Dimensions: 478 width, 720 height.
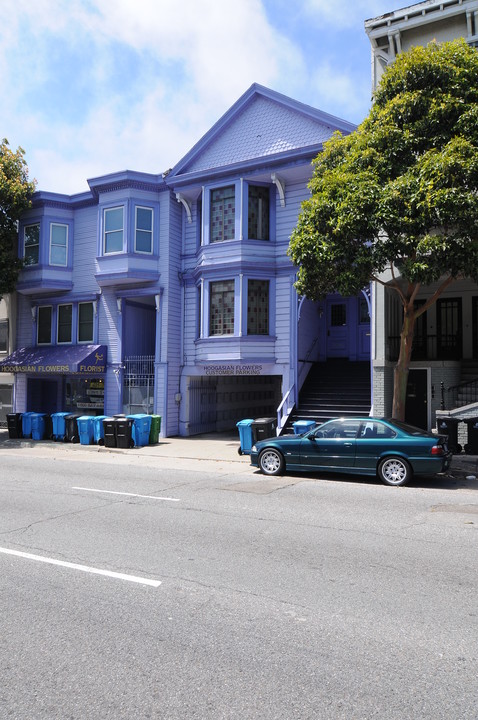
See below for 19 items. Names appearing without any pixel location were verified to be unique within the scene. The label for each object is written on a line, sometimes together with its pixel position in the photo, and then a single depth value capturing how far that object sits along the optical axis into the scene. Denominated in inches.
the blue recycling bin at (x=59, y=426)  773.3
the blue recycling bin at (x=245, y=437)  599.5
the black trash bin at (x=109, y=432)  690.8
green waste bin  722.2
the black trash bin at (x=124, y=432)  684.1
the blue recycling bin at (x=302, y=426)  596.7
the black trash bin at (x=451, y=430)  531.5
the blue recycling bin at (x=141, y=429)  695.1
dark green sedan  414.0
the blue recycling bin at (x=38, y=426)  800.3
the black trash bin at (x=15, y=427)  816.9
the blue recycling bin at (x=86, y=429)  727.7
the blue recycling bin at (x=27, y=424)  808.9
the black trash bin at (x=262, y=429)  593.3
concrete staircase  694.5
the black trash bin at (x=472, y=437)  514.0
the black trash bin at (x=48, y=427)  805.2
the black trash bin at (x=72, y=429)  756.0
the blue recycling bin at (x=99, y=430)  719.1
